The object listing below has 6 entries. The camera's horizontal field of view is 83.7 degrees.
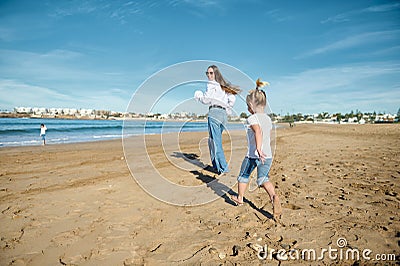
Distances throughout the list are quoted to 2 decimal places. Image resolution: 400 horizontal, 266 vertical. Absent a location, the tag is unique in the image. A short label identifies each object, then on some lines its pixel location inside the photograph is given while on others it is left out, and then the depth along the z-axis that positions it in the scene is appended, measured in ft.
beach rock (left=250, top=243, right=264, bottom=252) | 7.59
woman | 16.74
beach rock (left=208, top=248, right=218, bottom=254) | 7.51
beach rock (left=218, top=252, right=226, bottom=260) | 7.23
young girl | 10.37
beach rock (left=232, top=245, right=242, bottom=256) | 7.42
